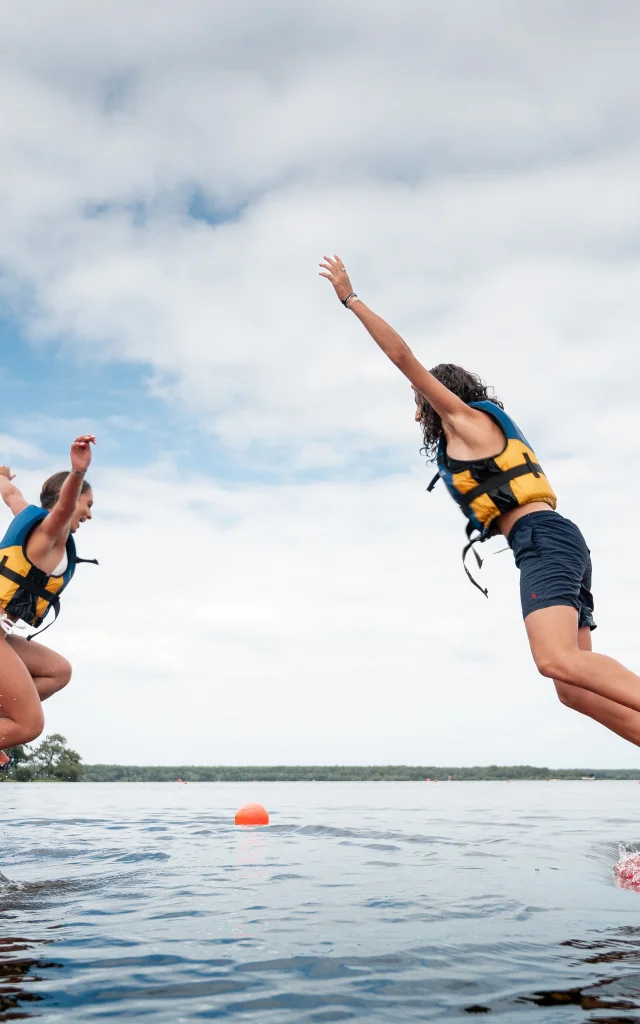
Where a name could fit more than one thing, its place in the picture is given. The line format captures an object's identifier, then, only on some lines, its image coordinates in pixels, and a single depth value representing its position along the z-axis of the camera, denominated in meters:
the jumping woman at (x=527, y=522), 5.22
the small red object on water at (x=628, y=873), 6.22
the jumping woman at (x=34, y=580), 6.88
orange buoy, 12.52
